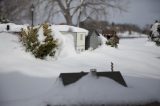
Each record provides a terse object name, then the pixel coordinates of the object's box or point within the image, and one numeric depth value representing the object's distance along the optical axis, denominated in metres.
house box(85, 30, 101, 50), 43.50
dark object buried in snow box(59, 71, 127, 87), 12.16
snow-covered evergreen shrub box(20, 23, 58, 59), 28.17
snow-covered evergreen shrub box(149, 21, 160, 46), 69.69
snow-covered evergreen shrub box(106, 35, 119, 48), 49.25
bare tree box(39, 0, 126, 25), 50.59
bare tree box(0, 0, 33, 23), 52.91
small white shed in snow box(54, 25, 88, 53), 37.28
